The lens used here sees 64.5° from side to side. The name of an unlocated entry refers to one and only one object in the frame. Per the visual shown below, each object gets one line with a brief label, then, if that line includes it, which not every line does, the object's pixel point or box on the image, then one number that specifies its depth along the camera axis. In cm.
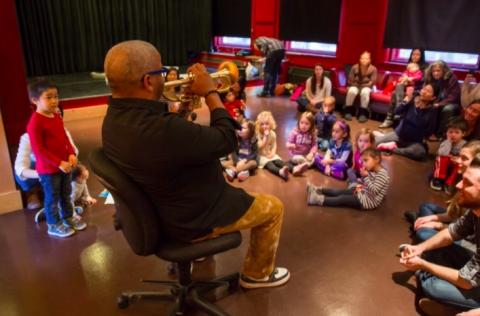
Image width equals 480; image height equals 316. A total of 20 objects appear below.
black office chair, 140
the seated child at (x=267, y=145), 375
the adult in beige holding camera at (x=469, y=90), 482
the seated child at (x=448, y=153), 340
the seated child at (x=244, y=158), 359
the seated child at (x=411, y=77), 542
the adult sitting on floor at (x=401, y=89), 543
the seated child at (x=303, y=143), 382
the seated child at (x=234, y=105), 457
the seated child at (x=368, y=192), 295
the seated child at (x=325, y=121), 451
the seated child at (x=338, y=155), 363
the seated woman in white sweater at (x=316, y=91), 604
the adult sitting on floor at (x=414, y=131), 429
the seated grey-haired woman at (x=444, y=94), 484
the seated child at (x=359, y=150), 344
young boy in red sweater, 233
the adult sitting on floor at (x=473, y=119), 367
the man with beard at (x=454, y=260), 159
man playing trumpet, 135
